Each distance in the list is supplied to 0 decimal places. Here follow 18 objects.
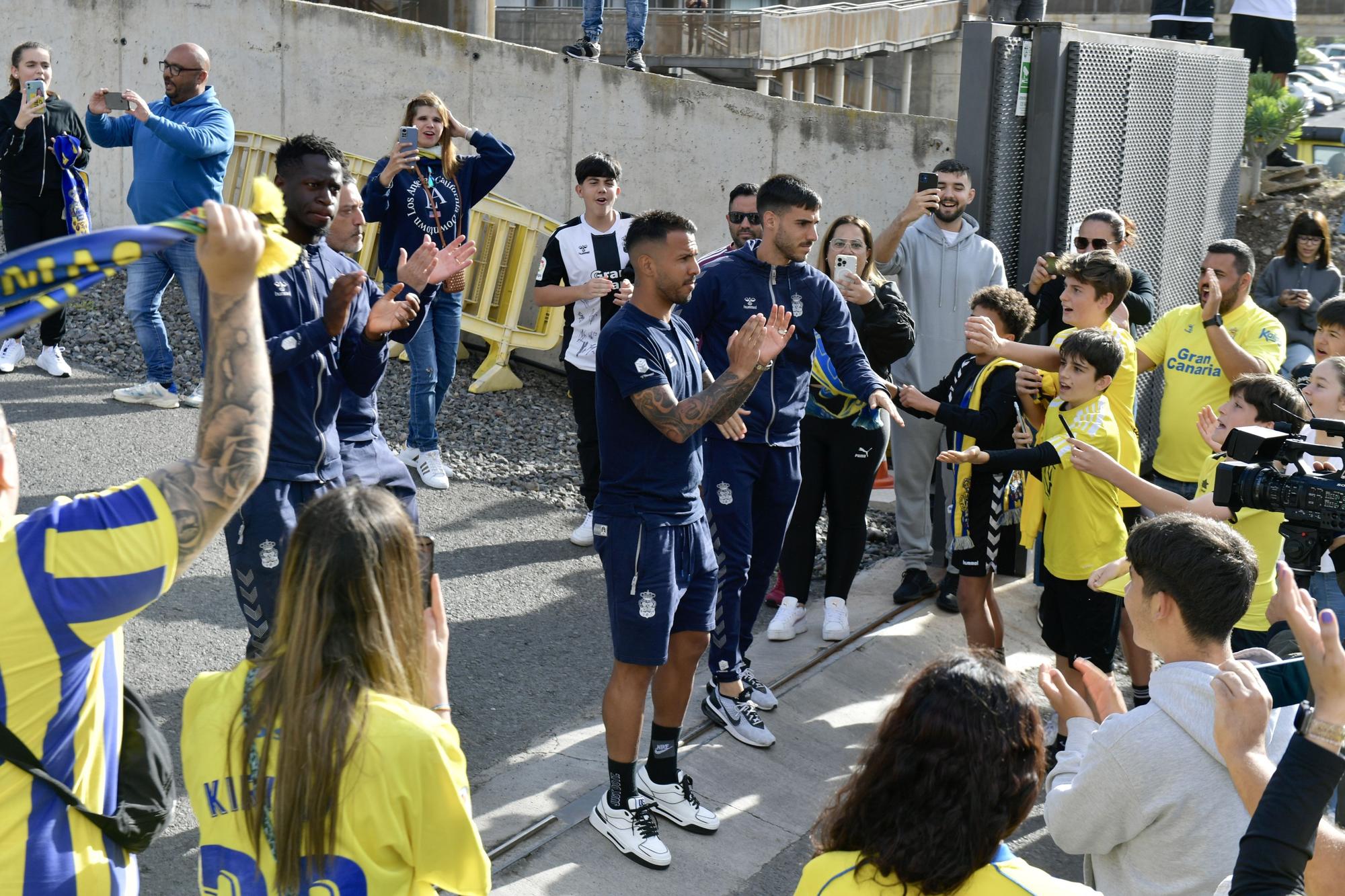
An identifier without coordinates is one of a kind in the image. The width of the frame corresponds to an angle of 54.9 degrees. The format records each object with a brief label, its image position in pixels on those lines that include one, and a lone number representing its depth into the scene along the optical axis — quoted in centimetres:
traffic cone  845
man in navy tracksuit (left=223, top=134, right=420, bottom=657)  417
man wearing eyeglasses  737
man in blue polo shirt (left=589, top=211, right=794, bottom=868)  439
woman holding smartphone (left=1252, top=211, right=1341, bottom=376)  827
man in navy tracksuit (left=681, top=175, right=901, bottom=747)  539
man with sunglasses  727
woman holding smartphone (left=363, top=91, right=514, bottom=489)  734
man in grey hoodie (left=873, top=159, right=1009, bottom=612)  696
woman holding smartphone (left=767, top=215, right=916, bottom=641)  621
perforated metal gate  723
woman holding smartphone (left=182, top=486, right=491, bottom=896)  223
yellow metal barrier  988
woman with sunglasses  666
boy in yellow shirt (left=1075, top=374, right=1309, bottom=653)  461
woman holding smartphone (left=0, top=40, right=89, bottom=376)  793
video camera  318
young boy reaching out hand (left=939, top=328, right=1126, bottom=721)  525
